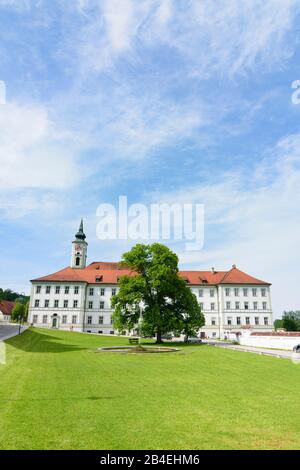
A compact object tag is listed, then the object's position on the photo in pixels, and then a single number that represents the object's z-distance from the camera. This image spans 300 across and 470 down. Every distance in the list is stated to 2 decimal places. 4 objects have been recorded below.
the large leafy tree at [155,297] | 43.31
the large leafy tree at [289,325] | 85.44
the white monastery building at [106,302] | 73.12
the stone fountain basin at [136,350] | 28.33
